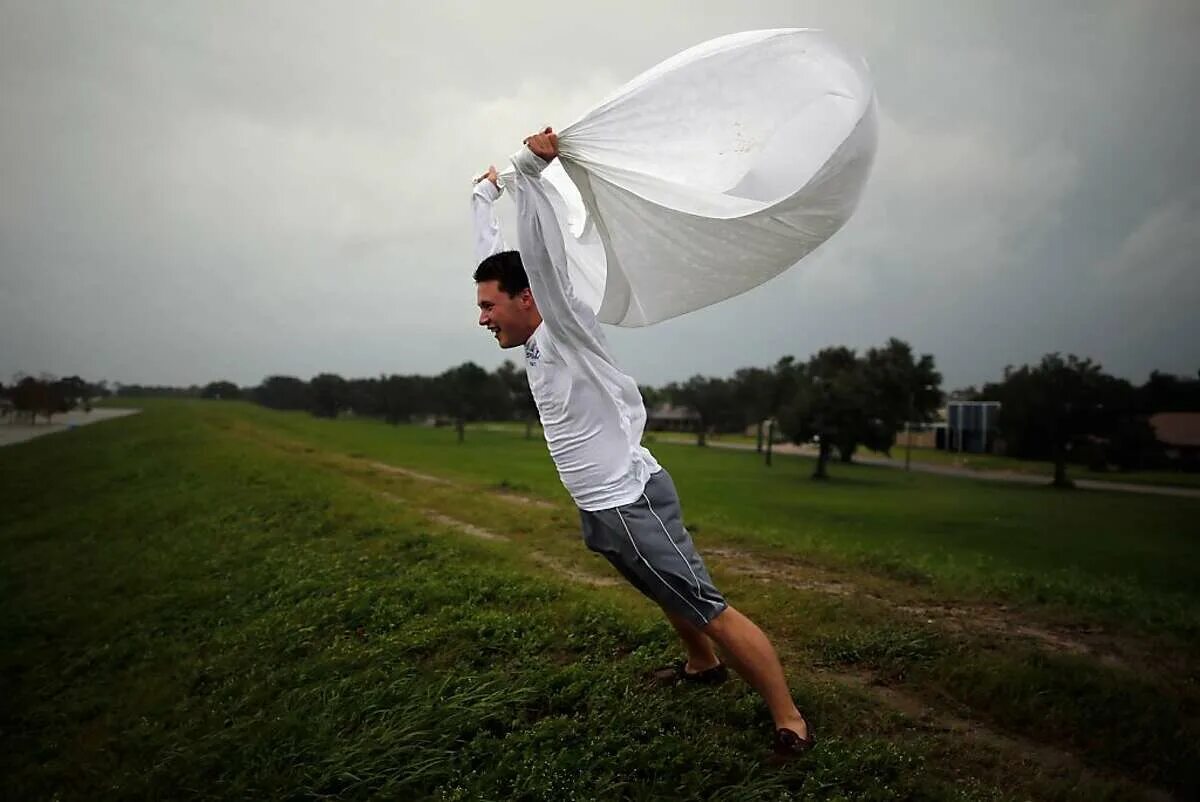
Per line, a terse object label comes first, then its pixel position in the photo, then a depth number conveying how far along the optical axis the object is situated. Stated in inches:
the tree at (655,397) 3230.8
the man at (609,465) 112.1
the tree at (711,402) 2568.9
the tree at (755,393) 2116.1
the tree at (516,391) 2844.5
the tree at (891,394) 1632.6
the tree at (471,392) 2970.5
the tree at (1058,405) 1204.5
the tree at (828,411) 1619.1
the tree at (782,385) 1847.9
